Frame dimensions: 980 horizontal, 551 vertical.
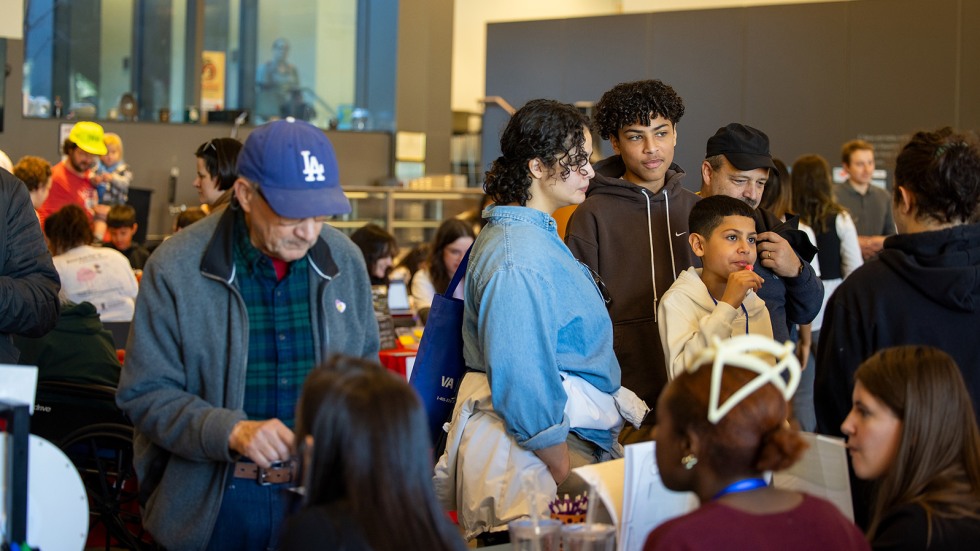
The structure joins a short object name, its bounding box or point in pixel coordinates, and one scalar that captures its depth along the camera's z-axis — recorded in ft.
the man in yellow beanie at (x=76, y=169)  24.81
